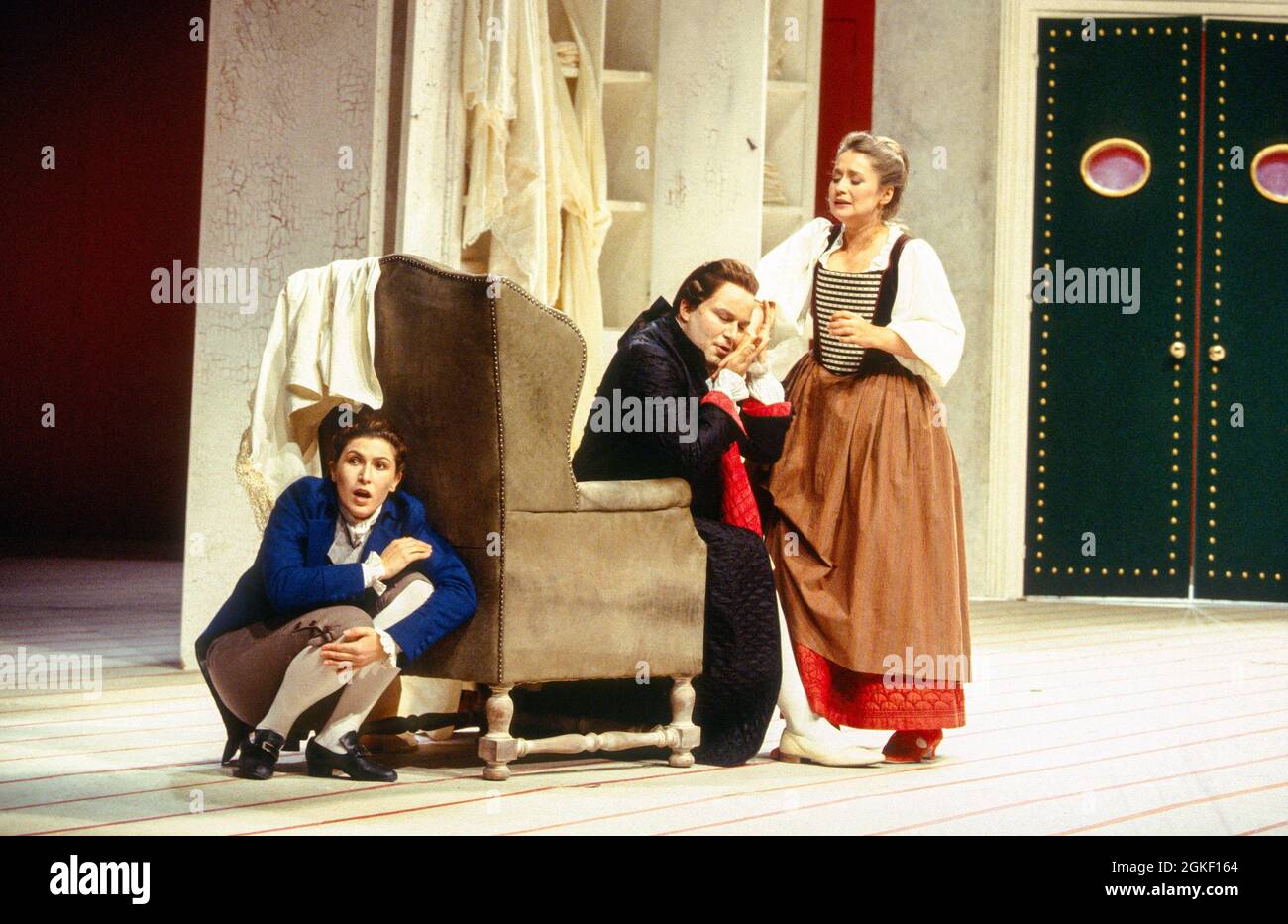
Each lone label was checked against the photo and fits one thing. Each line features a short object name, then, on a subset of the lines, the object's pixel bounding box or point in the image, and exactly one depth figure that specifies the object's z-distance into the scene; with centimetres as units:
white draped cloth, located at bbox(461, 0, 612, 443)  910
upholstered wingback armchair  615
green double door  1530
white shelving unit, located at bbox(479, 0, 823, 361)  1104
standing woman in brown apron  693
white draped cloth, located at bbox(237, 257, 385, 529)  661
